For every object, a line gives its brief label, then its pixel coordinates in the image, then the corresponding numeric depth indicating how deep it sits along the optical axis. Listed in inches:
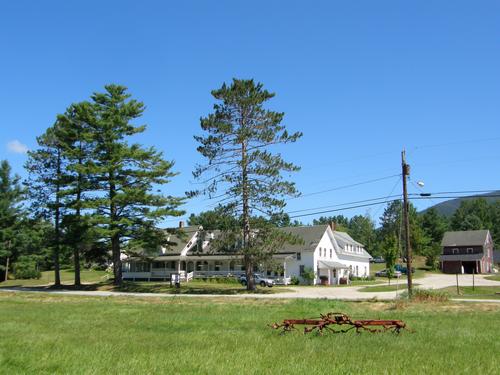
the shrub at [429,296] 1156.5
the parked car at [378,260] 5662.9
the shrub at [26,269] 2869.1
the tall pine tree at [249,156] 1856.5
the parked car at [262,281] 2304.4
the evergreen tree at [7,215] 2753.4
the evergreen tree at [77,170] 1966.0
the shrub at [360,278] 3043.8
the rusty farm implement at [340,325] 617.9
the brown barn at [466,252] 3821.4
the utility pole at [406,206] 1324.7
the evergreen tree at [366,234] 6221.5
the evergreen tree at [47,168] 2196.1
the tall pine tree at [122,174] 2018.9
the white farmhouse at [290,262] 2615.7
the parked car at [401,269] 3668.1
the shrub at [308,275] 2544.3
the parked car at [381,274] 3508.9
